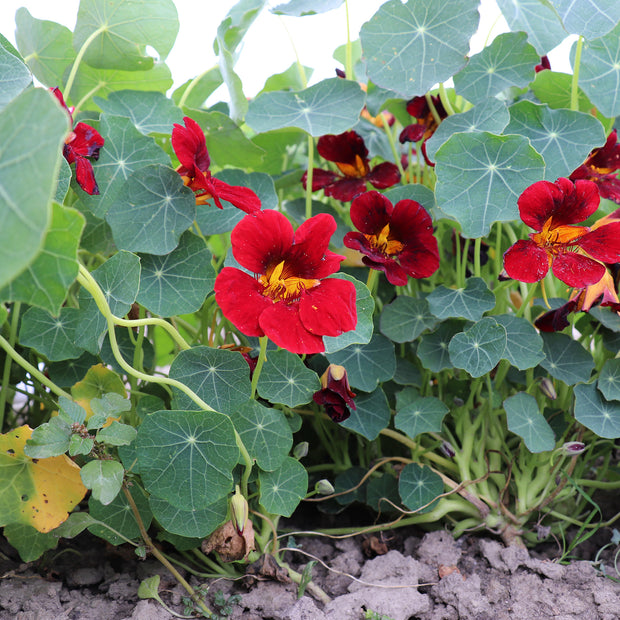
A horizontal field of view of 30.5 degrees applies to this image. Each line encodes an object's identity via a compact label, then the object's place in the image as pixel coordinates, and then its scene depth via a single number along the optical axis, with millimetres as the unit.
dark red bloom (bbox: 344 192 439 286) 566
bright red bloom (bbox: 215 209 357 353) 485
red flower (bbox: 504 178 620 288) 533
